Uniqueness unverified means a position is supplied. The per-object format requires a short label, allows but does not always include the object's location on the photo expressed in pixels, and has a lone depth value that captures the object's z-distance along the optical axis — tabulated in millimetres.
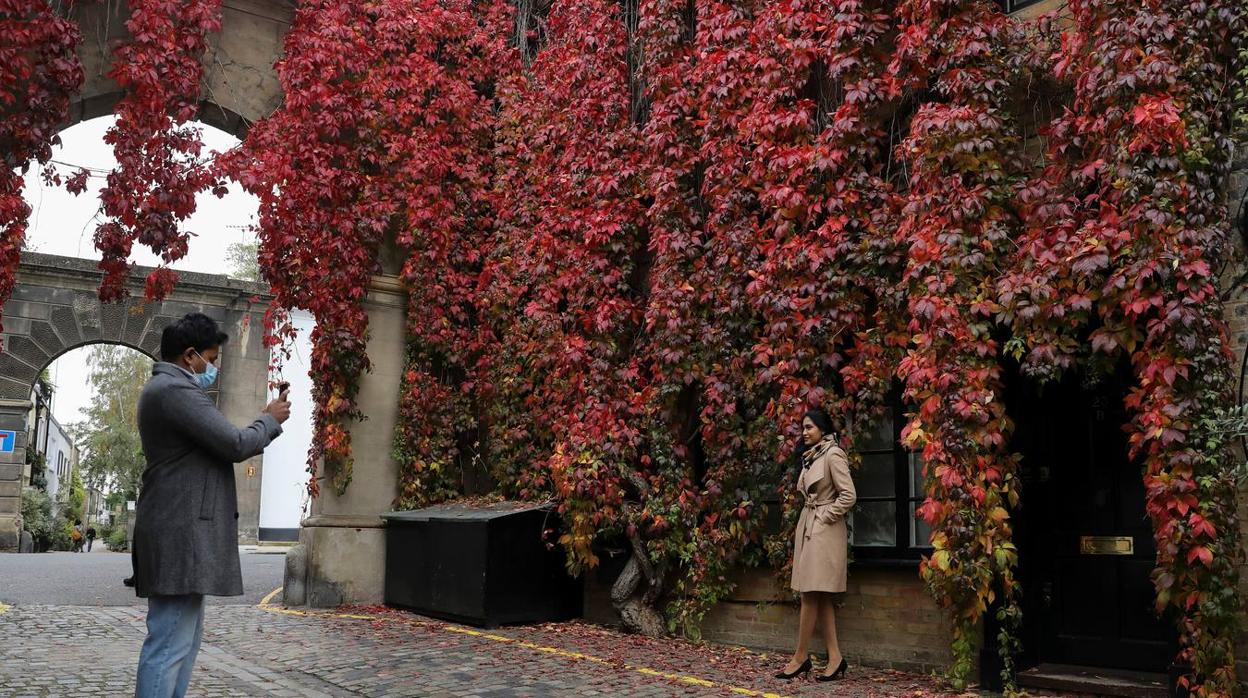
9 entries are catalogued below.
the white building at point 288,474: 29672
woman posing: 7074
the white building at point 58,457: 63438
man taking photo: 4461
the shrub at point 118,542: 32969
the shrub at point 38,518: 27062
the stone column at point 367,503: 10867
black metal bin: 9266
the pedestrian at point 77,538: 32506
